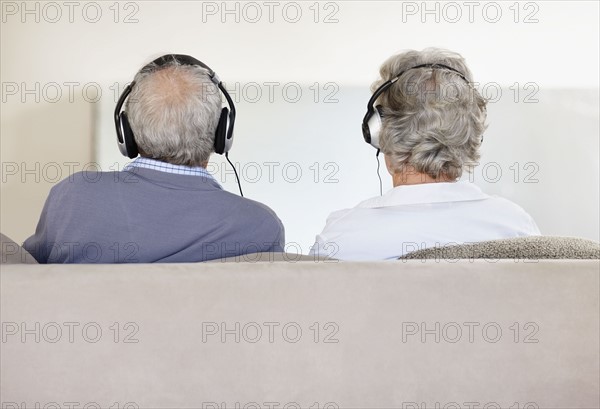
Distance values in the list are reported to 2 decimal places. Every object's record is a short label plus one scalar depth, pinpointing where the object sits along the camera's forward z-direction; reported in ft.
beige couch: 8.50
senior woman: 9.87
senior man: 9.62
